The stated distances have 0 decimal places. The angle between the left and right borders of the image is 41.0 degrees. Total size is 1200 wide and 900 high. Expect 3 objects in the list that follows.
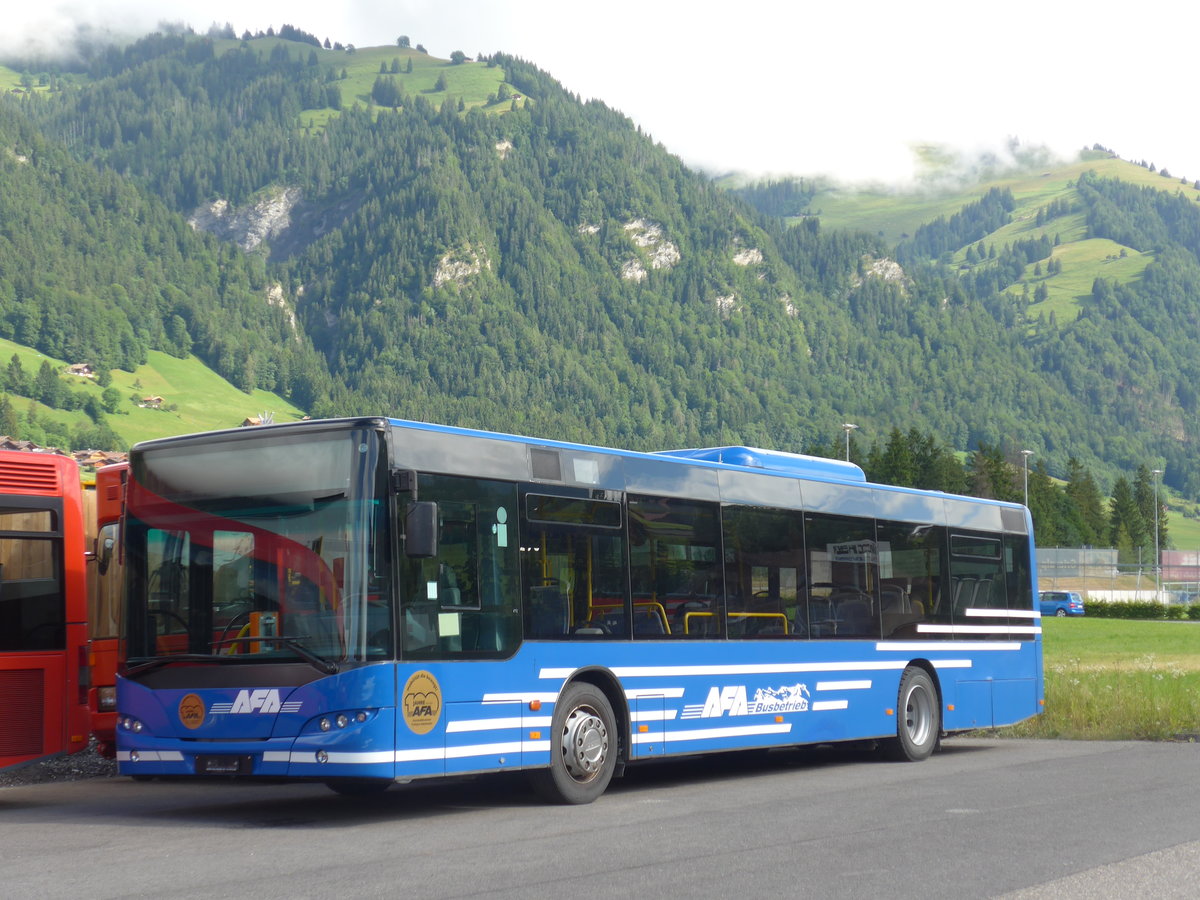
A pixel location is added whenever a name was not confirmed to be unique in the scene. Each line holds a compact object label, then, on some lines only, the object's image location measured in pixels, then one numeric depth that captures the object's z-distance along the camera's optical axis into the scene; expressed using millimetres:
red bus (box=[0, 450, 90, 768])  12320
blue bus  10508
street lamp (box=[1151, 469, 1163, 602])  79112
